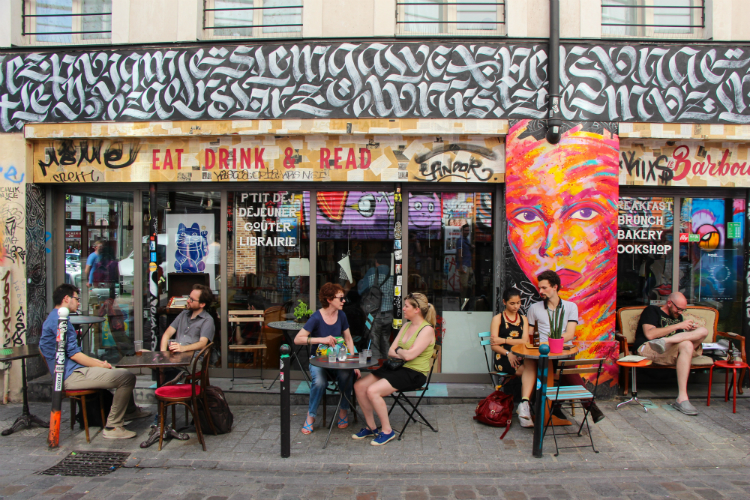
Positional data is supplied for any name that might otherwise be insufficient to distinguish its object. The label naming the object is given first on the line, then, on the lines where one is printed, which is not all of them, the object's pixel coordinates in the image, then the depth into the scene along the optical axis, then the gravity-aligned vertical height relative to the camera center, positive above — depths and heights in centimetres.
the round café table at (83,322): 629 -104
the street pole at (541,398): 451 -140
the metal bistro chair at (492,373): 561 -147
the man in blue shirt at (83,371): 509 -137
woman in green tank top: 495 -132
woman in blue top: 529 -102
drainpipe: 615 +220
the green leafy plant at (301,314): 645 -93
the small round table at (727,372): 582 -149
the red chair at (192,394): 488 -152
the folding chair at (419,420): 512 -189
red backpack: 534 -180
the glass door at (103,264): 716 -34
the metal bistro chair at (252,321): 690 -110
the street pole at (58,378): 491 -137
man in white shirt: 532 -86
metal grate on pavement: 446 -209
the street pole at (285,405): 463 -151
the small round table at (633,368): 593 -150
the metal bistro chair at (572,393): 473 -146
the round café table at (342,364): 491 -122
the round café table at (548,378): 461 -138
